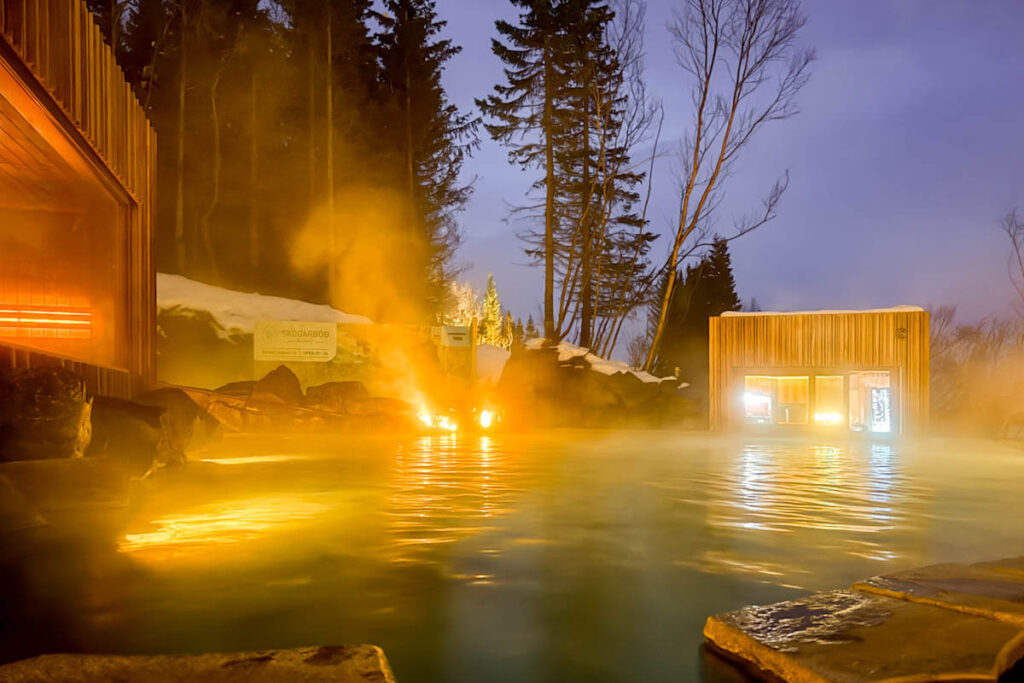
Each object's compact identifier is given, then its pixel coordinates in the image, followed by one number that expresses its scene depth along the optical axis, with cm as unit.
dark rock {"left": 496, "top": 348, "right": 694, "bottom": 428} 2195
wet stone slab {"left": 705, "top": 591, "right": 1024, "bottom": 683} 225
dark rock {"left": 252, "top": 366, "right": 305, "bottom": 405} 1754
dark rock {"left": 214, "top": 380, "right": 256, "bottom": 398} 1769
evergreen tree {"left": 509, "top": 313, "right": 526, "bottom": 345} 4982
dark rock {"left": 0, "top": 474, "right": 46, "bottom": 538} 497
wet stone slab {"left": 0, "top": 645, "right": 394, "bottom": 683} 221
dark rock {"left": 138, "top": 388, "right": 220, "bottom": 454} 945
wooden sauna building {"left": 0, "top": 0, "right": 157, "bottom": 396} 766
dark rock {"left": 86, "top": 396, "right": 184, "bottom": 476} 718
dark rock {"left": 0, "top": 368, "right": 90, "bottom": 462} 555
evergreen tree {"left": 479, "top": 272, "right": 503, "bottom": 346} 4855
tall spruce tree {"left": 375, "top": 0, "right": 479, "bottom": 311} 3009
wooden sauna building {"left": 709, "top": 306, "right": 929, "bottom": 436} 1872
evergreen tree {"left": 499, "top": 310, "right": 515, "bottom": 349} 4178
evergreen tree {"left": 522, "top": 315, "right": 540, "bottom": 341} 4241
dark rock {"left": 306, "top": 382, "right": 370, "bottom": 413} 1786
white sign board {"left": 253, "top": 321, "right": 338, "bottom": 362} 1962
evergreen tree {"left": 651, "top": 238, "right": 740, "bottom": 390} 3406
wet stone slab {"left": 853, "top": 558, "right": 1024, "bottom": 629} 278
